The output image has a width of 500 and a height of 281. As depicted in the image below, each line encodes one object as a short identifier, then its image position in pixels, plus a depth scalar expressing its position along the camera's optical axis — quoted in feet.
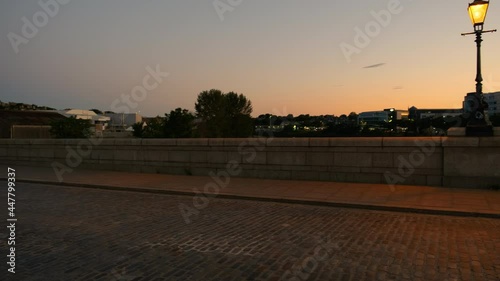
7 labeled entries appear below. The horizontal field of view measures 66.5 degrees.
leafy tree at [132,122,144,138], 144.97
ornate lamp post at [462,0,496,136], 33.32
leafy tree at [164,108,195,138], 147.49
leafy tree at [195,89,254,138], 204.64
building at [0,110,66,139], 91.47
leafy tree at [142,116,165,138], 137.18
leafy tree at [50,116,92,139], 84.48
